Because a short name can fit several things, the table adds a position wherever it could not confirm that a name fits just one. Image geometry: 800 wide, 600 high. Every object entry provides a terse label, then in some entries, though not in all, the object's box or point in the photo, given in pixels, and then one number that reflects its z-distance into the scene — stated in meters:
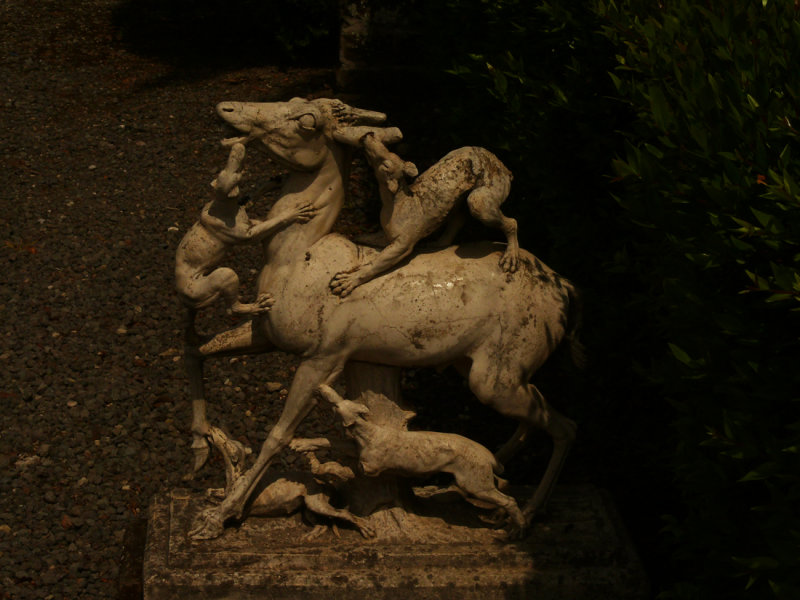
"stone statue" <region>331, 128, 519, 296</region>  5.02
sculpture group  5.03
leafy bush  3.83
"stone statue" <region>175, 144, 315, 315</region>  5.08
